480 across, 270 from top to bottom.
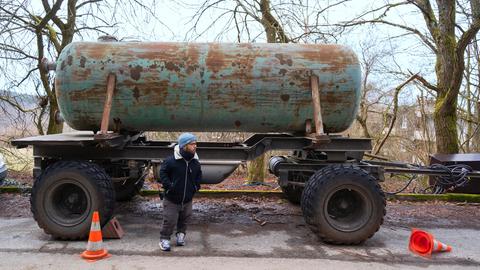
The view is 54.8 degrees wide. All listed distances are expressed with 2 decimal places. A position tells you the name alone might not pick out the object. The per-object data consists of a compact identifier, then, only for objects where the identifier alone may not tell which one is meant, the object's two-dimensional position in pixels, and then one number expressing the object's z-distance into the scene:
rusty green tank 6.50
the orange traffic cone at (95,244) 5.46
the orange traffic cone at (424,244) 5.89
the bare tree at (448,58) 10.59
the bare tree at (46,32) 11.33
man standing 5.79
